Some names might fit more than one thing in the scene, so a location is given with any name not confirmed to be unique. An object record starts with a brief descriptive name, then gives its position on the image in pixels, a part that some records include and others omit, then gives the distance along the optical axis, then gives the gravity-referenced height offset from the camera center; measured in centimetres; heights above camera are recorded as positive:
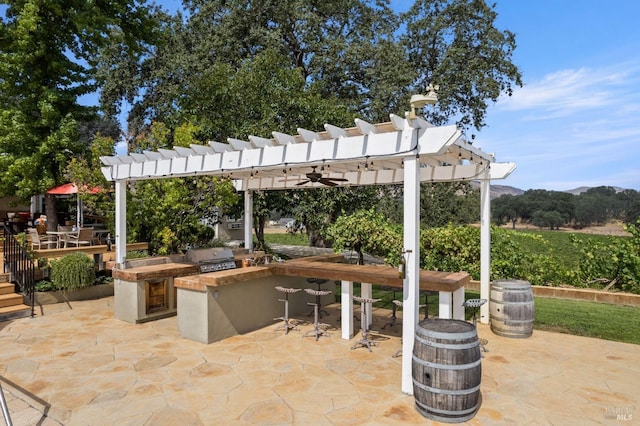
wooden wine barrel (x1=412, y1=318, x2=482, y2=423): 347 -142
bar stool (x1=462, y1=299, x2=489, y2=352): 530 -123
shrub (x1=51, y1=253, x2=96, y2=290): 801 -121
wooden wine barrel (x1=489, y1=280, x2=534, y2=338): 582 -142
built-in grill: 690 -81
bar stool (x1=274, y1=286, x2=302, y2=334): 611 -175
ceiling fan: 605 +51
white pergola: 407 +70
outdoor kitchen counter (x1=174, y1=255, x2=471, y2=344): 561 -121
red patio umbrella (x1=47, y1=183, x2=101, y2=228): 974 +56
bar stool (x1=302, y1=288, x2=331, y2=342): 585 -176
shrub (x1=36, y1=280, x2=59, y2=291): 798 -148
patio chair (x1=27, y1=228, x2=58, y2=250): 926 -70
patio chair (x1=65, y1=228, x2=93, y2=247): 966 -61
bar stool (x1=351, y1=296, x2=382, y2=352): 548 -167
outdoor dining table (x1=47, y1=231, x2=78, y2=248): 971 -57
